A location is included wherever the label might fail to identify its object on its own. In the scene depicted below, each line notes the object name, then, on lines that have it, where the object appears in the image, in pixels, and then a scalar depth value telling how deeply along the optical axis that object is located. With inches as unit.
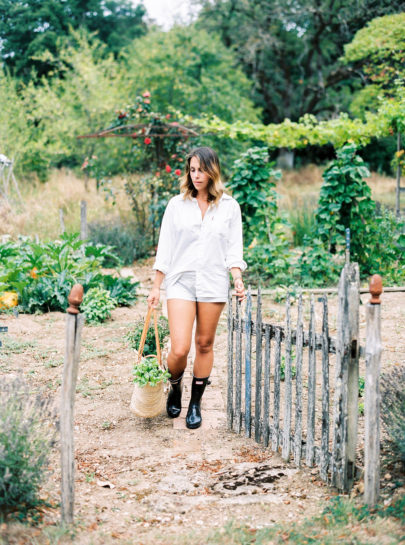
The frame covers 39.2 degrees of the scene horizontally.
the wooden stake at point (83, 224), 372.5
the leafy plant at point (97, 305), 260.8
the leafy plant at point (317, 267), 313.0
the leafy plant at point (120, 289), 287.3
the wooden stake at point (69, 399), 103.3
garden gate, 113.3
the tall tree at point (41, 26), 970.7
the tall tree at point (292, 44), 829.2
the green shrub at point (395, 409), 116.7
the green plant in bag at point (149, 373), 150.2
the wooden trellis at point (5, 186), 416.5
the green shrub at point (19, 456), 101.0
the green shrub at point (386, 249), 305.0
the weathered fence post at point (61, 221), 384.8
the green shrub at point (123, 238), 399.2
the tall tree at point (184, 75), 701.3
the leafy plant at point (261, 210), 322.7
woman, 144.7
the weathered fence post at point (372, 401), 106.6
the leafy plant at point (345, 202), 315.3
